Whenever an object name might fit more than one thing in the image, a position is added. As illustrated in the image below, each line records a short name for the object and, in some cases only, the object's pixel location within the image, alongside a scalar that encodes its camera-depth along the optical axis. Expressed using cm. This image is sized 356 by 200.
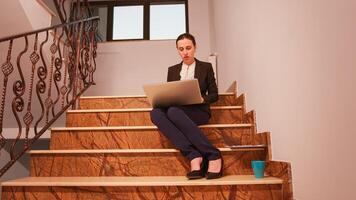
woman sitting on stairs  164
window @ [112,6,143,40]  455
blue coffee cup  156
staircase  145
